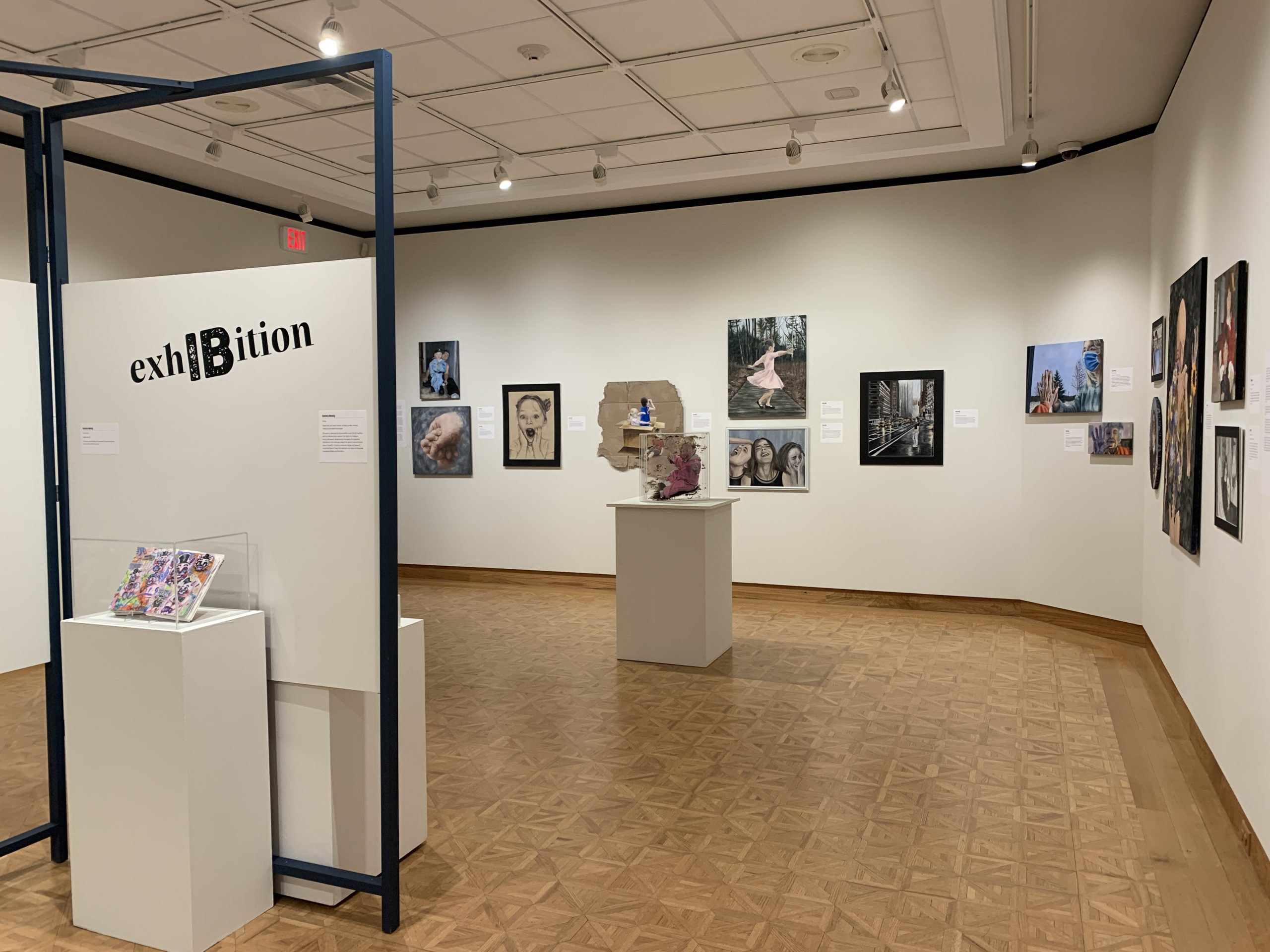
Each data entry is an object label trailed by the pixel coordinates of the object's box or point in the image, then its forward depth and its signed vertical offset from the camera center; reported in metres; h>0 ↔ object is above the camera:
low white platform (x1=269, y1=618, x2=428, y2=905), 3.22 -1.17
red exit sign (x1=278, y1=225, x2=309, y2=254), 9.45 +2.03
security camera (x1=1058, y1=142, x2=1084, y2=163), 7.26 +2.16
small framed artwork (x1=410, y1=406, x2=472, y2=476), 10.48 -0.02
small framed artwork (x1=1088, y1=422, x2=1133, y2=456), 7.14 -0.05
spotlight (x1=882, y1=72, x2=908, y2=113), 5.92 +2.13
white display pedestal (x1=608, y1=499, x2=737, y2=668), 6.50 -1.00
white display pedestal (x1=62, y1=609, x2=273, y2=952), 2.89 -1.04
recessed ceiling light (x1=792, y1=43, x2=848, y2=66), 5.71 +2.32
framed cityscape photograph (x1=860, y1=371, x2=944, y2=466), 8.41 +0.14
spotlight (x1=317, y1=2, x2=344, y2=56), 4.91 +2.09
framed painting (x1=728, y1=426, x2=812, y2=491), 8.92 -0.22
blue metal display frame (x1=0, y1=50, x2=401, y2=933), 2.95 +0.24
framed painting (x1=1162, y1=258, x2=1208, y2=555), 4.86 +0.11
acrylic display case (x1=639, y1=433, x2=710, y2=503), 6.86 -0.23
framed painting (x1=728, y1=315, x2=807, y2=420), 8.87 +0.64
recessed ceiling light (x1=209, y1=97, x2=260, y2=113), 6.50 +2.32
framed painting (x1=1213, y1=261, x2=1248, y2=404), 3.90 +0.42
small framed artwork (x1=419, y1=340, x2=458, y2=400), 10.47 +0.76
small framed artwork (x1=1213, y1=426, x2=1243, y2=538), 3.93 -0.21
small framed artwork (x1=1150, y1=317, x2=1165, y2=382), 6.29 +0.54
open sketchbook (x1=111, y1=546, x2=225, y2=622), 3.01 -0.46
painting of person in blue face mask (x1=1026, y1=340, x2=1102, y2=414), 7.38 +0.43
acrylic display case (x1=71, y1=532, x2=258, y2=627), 3.03 -0.45
